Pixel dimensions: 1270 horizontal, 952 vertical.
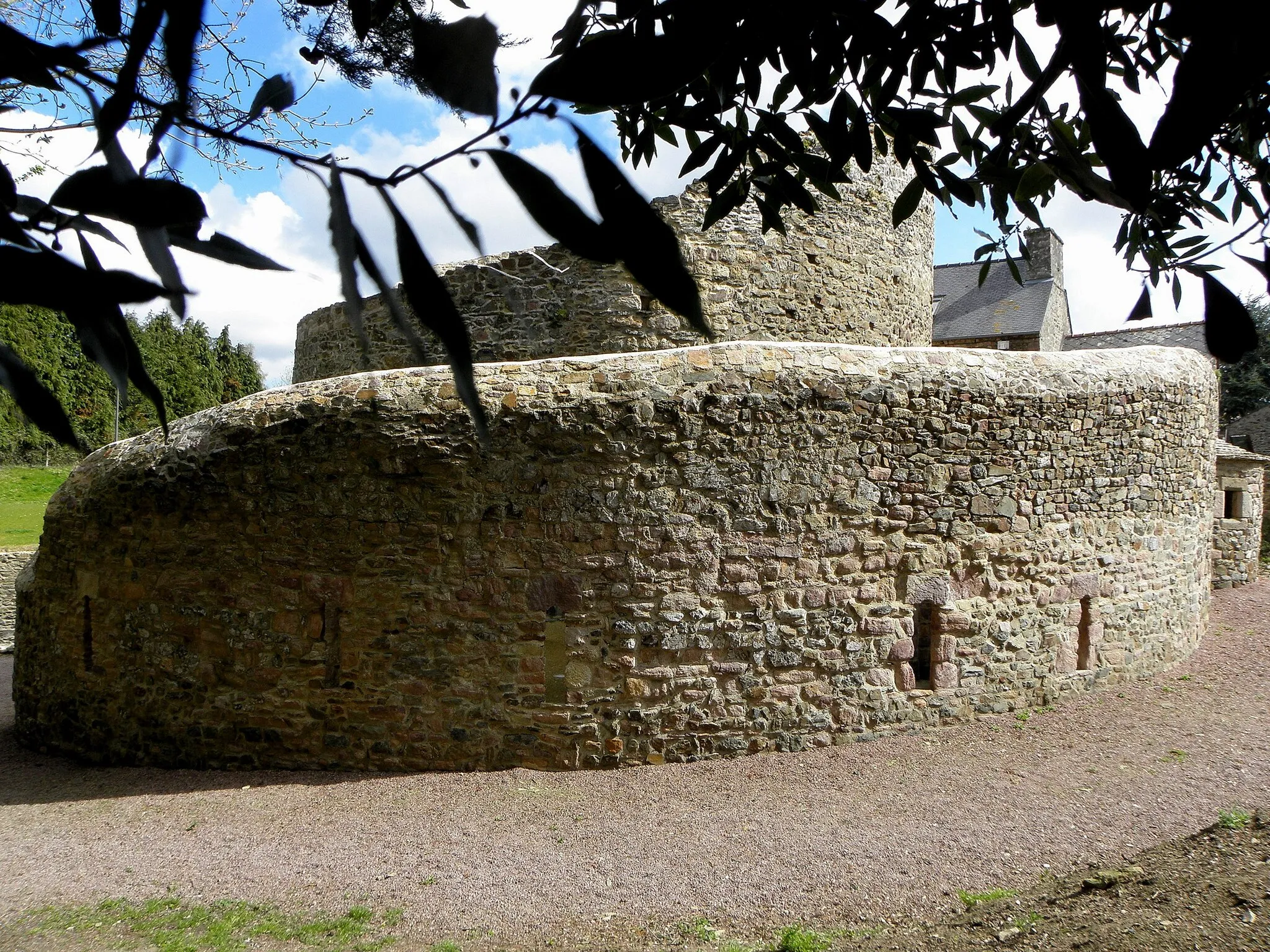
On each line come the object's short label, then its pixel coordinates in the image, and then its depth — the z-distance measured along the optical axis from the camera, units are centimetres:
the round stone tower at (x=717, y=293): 912
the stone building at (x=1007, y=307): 2191
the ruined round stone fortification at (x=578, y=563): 609
